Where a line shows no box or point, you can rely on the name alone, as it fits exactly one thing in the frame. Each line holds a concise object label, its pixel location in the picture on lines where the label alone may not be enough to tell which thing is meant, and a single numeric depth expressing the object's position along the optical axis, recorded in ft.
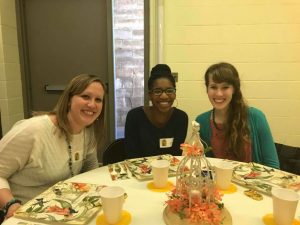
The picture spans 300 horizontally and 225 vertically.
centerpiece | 2.95
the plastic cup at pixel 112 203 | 2.97
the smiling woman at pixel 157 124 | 6.49
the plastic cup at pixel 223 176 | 3.94
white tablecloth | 3.18
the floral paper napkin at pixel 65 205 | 3.08
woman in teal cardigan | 5.85
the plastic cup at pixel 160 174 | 3.99
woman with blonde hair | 4.30
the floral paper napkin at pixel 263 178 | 3.97
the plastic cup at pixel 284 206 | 2.95
